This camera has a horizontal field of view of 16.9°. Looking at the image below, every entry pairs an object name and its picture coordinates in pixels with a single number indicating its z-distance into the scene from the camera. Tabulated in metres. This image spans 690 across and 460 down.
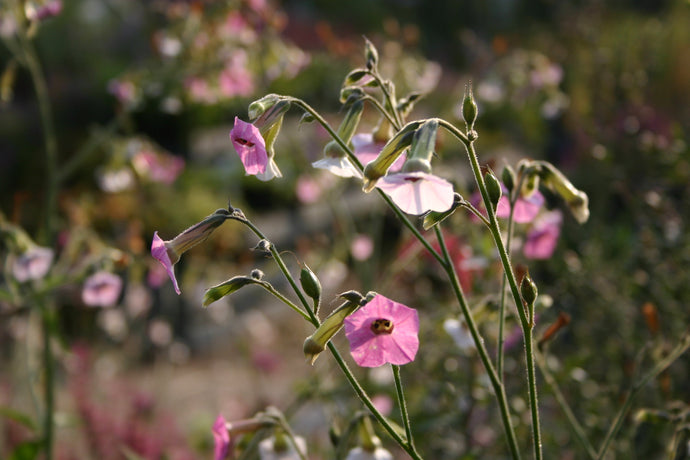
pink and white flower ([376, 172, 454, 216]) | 0.92
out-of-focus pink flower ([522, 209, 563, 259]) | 1.18
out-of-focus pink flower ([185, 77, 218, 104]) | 1.96
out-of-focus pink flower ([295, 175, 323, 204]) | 2.29
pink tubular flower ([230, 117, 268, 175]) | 0.95
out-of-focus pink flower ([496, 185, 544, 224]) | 1.01
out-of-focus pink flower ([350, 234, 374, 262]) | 2.02
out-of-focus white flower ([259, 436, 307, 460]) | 1.03
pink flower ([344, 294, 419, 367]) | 0.94
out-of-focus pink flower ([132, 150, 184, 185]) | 1.77
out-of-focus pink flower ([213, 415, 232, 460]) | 0.99
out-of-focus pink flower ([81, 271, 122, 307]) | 1.31
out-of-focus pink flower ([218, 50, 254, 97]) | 1.91
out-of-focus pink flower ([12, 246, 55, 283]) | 1.26
